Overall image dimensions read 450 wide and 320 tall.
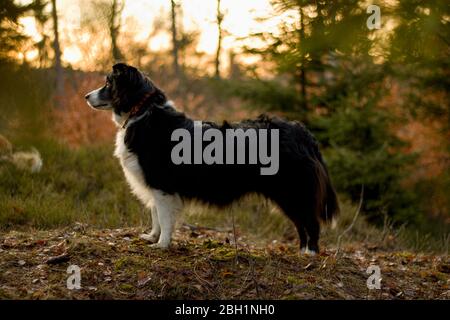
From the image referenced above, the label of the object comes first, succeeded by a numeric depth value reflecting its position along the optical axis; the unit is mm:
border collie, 5293
